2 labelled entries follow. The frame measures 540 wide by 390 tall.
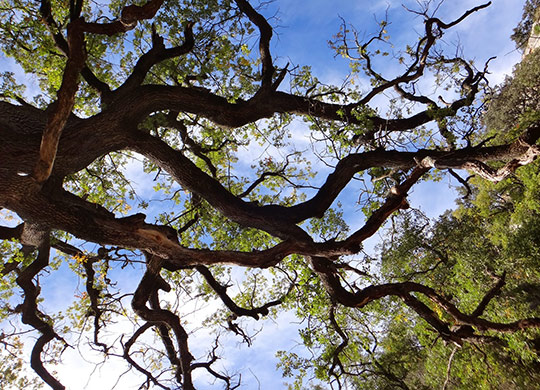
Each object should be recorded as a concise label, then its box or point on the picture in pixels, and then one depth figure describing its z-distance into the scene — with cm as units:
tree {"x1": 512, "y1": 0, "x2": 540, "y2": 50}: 2378
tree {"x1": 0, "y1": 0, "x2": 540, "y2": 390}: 455
